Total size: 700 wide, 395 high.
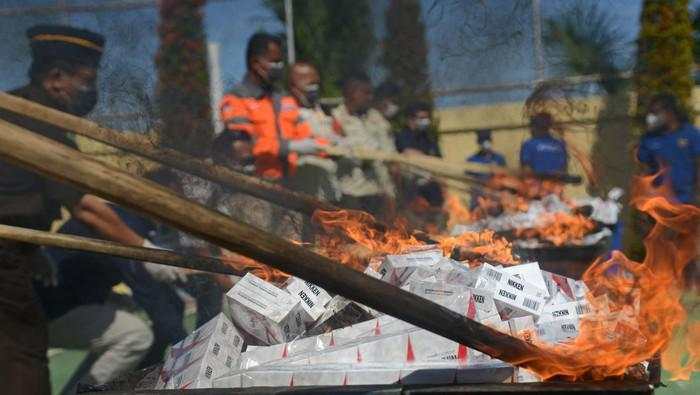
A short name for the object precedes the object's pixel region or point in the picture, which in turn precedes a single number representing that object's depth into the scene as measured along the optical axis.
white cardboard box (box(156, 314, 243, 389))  6.05
